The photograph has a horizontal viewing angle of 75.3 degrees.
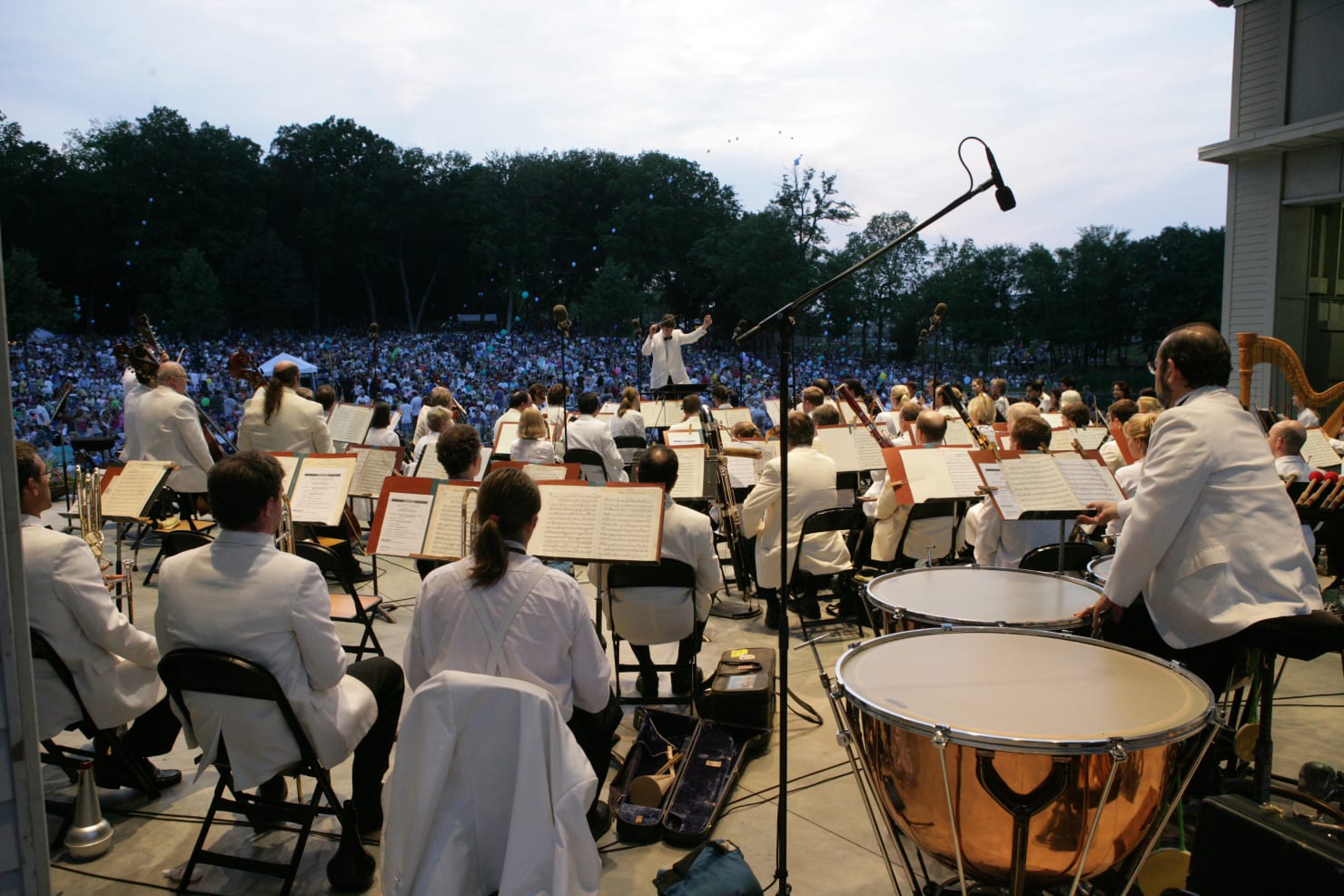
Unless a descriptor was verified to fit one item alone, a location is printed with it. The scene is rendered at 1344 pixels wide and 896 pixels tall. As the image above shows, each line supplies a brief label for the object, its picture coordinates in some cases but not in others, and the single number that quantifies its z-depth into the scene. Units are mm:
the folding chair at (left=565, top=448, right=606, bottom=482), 8375
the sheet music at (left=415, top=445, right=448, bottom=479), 7473
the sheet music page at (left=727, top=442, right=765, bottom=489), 8039
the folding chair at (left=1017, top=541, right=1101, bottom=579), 4859
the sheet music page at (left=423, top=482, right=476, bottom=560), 4445
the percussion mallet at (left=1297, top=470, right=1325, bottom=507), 5027
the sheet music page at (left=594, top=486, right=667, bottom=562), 4098
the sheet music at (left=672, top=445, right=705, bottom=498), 6340
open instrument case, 3719
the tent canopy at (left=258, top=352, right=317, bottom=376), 26931
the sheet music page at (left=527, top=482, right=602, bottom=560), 4152
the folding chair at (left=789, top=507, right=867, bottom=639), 5887
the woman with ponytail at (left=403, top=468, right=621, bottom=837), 3061
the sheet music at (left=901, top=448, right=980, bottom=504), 5801
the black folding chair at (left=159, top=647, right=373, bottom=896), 2975
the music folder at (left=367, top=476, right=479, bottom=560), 4461
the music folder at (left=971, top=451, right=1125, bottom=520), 4246
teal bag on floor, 2824
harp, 8242
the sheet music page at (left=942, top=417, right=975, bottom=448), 8907
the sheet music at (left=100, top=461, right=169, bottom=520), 6164
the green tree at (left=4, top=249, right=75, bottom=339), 31605
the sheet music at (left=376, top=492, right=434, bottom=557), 4508
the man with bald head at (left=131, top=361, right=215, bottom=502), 7516
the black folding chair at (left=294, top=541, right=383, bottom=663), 4500
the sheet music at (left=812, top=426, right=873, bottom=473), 7684
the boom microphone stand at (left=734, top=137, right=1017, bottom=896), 2916
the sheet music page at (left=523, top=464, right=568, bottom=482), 5559
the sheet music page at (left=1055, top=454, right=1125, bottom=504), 4355
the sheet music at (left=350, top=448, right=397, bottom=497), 6812
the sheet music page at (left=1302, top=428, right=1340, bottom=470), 8539
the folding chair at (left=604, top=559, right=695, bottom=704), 4664
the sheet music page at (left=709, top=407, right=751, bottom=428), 10383
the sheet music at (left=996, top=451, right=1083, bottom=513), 4242
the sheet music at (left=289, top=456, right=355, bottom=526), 5516
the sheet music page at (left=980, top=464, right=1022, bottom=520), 4484
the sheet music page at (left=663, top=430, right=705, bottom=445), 9281
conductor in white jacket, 14539
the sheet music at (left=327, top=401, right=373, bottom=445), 9539
